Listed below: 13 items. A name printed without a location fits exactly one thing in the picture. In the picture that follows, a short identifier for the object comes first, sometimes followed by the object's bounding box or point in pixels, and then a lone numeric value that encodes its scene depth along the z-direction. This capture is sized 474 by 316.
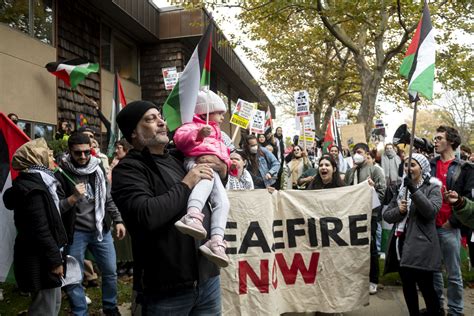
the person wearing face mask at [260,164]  7.14
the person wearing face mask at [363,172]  6.79
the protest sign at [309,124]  12.66
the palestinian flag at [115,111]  6.88
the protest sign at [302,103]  9.48
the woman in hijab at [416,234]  3.97
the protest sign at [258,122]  9.98
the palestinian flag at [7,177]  3.62
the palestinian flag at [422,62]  4.25
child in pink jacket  2.12
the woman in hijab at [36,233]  3.35
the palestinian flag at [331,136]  9.71
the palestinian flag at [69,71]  9.22
